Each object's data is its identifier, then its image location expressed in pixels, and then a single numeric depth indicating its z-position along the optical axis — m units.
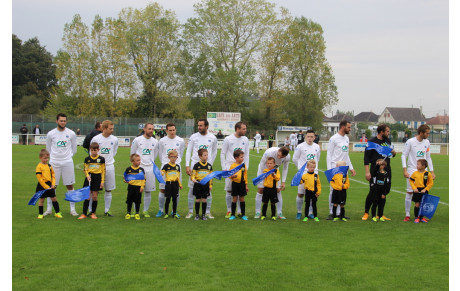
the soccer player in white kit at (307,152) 9.82
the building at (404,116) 118.13
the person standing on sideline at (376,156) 9.38
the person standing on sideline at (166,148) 9.56
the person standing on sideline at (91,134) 11.85
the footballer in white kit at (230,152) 9.44
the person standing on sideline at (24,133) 38.75
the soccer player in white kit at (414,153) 9.61
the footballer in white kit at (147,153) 9.52
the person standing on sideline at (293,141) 38.59
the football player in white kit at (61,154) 9.45
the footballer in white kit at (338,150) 9.67
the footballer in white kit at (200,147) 9.34
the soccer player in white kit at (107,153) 9.39
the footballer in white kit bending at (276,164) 9.23
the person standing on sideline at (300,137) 34.22
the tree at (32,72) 64.81
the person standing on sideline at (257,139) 37.20
